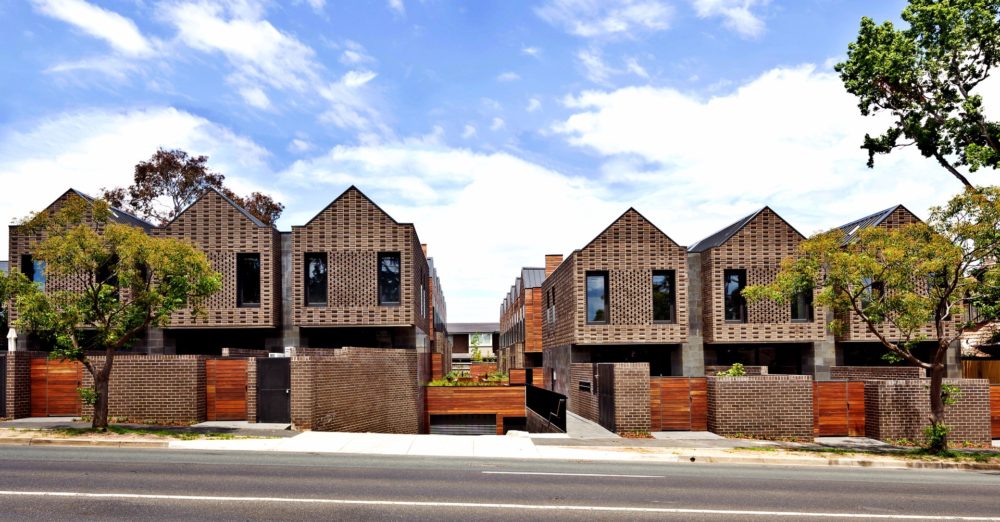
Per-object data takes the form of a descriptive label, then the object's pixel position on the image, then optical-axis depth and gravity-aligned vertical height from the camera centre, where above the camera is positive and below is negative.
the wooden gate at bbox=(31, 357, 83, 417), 22.88 -2.07
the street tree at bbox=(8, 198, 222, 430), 19.20 +0.93
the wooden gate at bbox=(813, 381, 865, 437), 22.64 -3.17
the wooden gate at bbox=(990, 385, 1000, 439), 22.95 -3.16
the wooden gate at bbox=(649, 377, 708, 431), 23.19 -3.02
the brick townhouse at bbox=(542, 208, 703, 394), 30.48 +0.80
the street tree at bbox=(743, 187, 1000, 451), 18.94 +0.98
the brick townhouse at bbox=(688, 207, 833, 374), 30.48 +0.52
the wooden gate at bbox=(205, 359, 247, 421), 22.73 -2.18
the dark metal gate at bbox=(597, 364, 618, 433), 23.73 -2.80
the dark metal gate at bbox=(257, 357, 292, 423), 21.73 -2.16
